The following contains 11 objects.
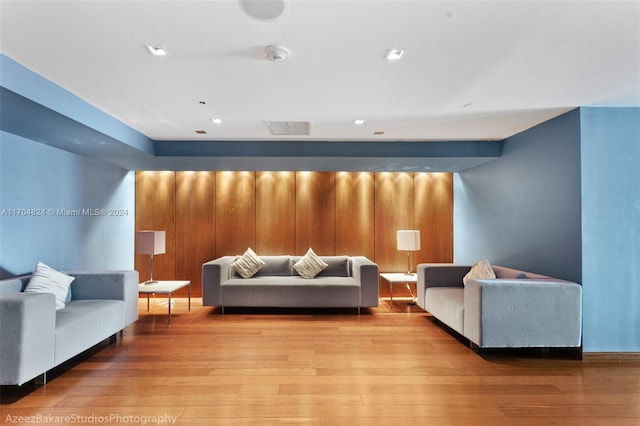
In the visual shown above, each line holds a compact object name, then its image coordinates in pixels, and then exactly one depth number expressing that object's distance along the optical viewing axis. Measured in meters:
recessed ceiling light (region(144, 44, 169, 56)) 2.28
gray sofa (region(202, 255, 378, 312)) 4.96
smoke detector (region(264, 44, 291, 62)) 2.27
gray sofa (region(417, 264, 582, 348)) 3.27
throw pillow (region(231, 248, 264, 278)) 5.41
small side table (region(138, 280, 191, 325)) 4.41
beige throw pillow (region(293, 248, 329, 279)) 5.47
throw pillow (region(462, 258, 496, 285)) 4.15
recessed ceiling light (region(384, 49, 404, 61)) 2.35
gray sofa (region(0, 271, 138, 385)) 2.44
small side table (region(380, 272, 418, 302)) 5.13
